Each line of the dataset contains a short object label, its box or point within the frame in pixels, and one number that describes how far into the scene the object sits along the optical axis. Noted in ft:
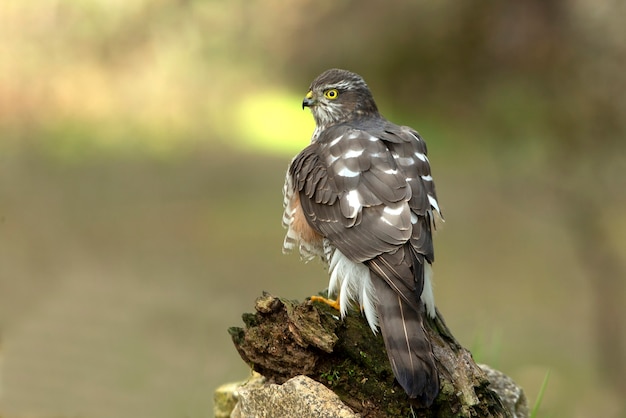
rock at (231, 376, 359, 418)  21.26
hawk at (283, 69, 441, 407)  21.27
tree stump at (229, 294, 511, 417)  21.72
